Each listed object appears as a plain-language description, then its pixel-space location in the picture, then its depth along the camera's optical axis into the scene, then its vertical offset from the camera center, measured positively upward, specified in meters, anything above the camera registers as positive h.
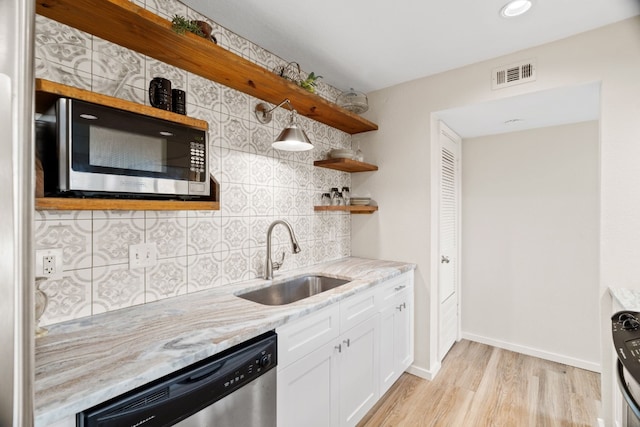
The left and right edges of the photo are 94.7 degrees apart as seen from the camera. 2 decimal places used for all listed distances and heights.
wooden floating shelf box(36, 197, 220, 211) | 0.97 +0.03
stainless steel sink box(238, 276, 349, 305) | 1.86 -0.52
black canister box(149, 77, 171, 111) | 1.30 +0.53
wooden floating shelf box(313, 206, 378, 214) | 2.45 +0.04
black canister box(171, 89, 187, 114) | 1.36 +0.52
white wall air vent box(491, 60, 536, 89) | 2.03 +0.99
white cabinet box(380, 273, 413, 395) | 2.10 -0.90
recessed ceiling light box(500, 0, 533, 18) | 1.61 +1.15
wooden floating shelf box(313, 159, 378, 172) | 2.39 +0.41
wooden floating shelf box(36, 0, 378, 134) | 1.12 +0.78
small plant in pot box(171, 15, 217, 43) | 1.26 +0.85
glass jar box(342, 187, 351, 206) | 2.77 +0.16
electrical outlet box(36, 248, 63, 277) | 1.14 -0.20
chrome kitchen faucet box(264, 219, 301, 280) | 1.92 -0.28
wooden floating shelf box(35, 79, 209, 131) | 0.95 +0.41
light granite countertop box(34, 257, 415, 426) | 0.78 -0.46
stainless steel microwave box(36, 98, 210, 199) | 0.98 +0.23
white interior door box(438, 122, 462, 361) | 2.66 -0.26
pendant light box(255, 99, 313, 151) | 1.69 +0.42
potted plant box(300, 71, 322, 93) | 1.99 +0.88
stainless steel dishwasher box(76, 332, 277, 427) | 0.84 -0.60
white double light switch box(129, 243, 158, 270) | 1.40 -0.21
